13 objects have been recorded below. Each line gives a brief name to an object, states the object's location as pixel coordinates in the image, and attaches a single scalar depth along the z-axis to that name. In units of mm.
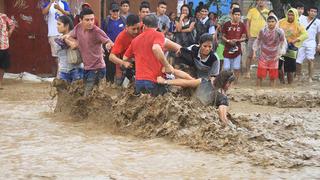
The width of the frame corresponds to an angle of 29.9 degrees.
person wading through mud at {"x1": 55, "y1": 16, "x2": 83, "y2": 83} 8289
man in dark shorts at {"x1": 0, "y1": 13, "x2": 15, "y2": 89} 11539
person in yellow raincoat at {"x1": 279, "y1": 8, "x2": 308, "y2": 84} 13109
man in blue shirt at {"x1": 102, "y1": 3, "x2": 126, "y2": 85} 11562
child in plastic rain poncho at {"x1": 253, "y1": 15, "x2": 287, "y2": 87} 12406
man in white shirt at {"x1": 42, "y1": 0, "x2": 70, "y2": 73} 12172
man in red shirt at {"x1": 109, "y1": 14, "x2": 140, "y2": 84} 7996
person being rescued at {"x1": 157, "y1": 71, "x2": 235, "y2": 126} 6855
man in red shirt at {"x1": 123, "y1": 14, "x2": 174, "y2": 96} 7156
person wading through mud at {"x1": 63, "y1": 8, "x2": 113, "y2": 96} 8086
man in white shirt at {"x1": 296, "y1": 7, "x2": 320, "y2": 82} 13570
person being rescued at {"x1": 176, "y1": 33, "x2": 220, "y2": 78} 7496
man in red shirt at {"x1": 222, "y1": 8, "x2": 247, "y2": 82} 12859
